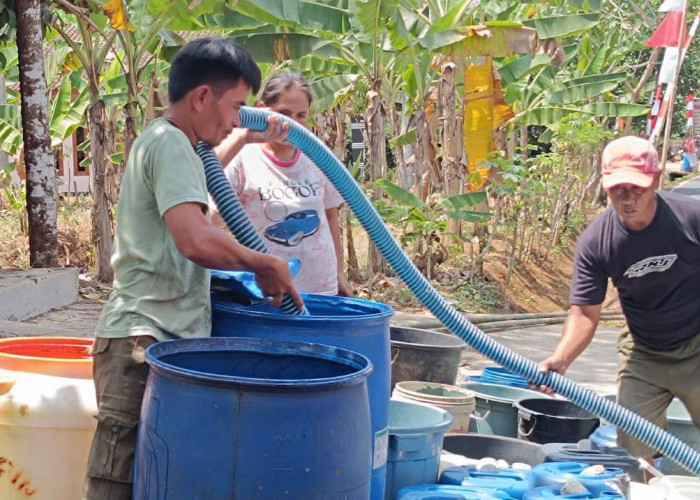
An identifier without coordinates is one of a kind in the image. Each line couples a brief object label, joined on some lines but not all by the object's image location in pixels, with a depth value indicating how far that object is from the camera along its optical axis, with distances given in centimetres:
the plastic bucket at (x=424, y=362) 544
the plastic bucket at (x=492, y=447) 481
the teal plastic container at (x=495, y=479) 406
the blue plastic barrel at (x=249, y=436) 238
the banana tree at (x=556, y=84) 1255
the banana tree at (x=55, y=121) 1270
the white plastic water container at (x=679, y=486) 412
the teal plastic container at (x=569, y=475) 384
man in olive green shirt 276
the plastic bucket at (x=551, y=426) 512
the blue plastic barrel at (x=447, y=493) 381
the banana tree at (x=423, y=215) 1103
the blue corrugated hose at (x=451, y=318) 362
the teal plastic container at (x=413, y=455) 398
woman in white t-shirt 422
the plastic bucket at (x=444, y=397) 491
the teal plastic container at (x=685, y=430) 520
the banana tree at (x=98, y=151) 1040
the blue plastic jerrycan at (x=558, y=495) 370
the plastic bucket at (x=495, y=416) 555
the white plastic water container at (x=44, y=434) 300
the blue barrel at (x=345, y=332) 296
